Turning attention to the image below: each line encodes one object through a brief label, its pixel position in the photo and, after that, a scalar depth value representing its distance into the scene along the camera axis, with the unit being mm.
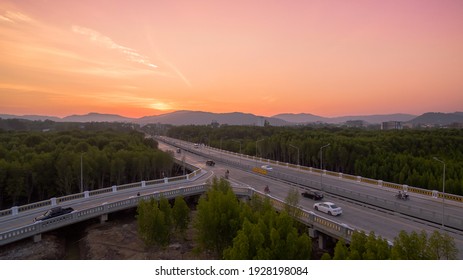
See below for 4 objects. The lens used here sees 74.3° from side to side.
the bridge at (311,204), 22734
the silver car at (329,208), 25625
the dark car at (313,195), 31078
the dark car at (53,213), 25106
